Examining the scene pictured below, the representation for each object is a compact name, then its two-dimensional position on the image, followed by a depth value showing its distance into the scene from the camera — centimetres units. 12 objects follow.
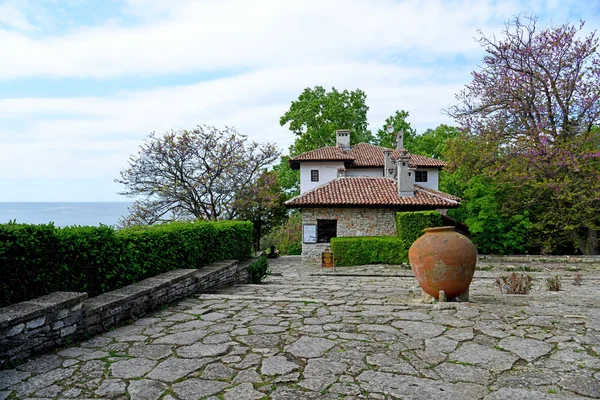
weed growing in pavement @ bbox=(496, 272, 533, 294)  755
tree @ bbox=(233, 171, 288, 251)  2160
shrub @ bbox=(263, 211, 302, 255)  2827
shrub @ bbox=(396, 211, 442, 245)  1512
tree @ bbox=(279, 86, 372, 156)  3475
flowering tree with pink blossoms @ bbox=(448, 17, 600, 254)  1681
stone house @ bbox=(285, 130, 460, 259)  1762
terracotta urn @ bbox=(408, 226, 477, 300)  585
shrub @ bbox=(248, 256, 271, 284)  999
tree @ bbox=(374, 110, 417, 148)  3912
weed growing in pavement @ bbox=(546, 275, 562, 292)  870
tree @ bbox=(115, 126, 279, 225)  2048
